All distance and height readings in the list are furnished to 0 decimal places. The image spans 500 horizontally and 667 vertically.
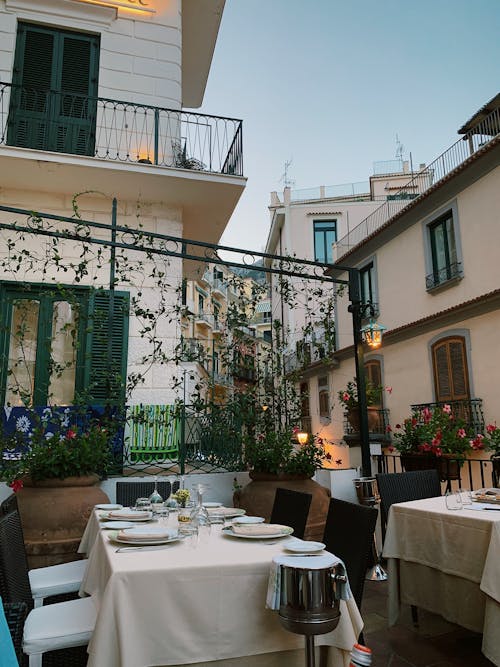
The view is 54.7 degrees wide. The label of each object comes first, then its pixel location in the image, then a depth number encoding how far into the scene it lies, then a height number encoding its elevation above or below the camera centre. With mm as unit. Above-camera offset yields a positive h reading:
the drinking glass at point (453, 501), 3072 -524
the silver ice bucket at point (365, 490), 4395 -620
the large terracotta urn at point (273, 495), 4163 -650
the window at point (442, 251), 11617 +4145
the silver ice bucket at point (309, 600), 1685 -624
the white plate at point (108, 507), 3281 -559
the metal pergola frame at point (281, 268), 4401 +1560
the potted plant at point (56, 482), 3494 -445
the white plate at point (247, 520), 2738 -548
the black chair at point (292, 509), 2982 -561
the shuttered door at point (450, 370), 10859 +1158
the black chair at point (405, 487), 3760 -526
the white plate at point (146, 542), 2207 -532
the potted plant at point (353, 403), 6000 +228
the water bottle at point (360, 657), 794 -386
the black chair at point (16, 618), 1687 -666
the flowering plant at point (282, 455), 4461 -303
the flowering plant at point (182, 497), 2908 -436
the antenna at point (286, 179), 26172 +13013
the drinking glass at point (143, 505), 3049 -508
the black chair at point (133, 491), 3830 -534
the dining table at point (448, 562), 2523 -838
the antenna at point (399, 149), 25344 +14085
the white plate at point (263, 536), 2291 -532
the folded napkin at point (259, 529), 2352 -527
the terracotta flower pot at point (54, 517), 3469 -669
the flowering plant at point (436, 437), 6996 -251
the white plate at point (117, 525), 2586 -541
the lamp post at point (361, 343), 4914 +845
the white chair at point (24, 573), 2166 -789
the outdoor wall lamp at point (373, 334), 5363 +966
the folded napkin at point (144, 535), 2229 -512
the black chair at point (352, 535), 2180 -563
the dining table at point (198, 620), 1729 -723
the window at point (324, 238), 22898 +8622
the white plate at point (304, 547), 2010 -526
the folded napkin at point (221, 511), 2992 -552
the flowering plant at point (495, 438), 6915 -267
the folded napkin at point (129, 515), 2844 -533
